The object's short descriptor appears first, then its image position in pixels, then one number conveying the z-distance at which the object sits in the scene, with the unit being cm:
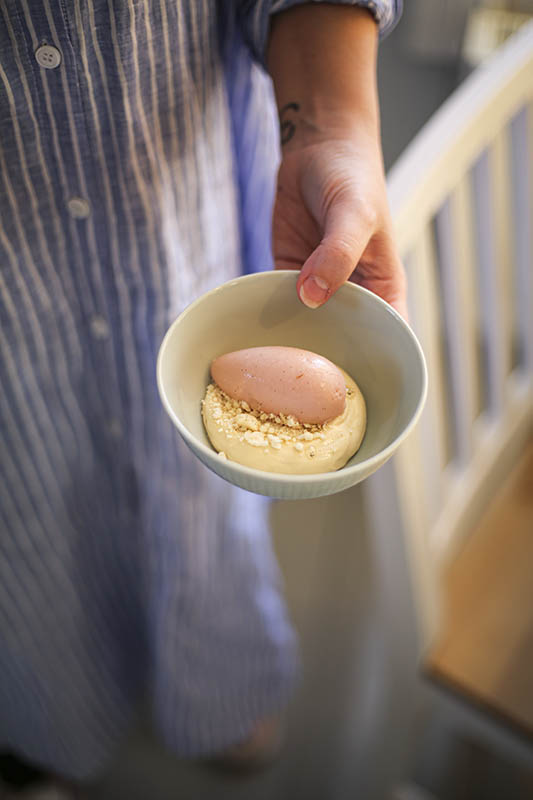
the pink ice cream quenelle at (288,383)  42
